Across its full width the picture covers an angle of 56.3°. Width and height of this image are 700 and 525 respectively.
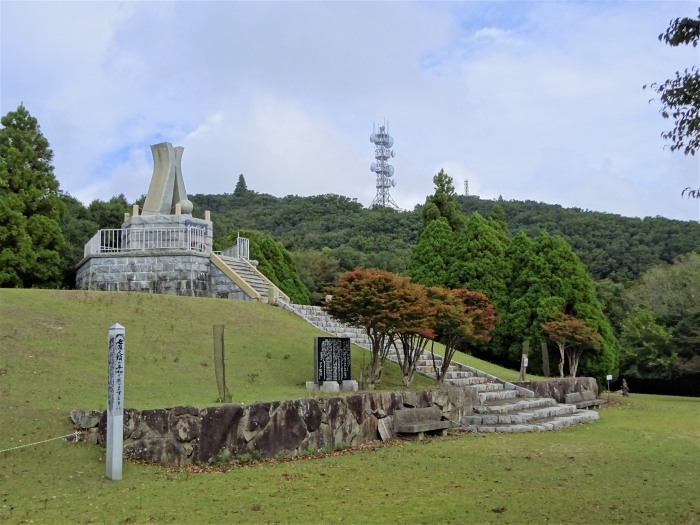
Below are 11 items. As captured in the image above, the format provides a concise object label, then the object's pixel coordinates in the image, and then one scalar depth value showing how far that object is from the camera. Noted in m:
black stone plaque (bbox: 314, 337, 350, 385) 13.74
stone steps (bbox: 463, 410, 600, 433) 14.08
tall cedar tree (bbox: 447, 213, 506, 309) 29.55
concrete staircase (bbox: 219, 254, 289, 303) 21.72
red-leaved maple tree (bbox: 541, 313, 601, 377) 24.84
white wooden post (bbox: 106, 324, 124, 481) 8.06
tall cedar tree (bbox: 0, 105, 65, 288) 22.00
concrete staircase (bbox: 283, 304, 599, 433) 14.51
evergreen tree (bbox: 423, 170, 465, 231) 34.66
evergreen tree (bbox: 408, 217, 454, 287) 30.81
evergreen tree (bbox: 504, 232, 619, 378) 26.67
